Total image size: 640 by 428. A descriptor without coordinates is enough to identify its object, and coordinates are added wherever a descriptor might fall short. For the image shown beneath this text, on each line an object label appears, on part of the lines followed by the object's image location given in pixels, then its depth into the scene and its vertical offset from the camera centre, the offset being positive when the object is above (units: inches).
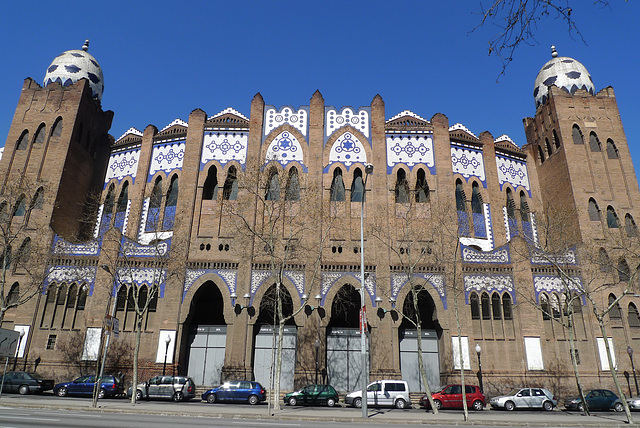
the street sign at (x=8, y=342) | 616.1 +38.9
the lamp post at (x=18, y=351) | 954.1 +41.5
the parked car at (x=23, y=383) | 890.7 -19.8
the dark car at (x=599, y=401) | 875.4 -32.8
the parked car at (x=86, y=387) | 880.3 -24.9
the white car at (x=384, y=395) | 861.2 -29.5
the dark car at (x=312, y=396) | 862.5 -33.2
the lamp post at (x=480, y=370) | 938.7 +20.8
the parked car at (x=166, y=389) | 877.2 -25.3
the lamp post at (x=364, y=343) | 655.1 +48.6
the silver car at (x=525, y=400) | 861.9 -32.8
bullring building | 976.3 +307.0
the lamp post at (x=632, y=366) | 961.7 +34.9
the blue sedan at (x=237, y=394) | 872.9 -31.3
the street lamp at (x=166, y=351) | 948.0 +46.7
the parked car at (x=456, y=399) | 871.1 -33.3
